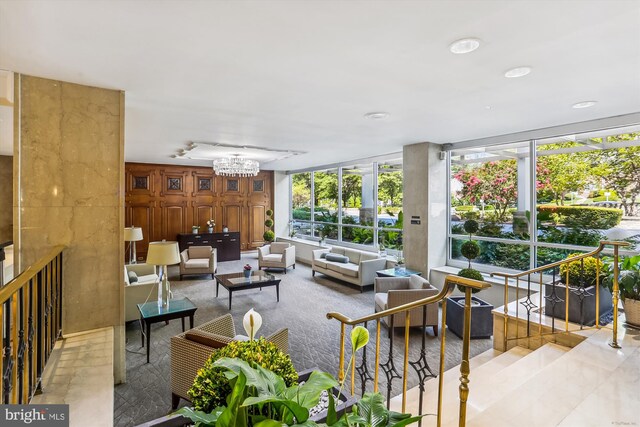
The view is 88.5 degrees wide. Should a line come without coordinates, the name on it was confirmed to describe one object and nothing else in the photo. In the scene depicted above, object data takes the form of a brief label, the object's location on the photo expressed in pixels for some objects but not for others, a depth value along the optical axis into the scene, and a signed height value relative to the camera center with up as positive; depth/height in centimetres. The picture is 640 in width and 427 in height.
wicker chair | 263 -122
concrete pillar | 578 +11
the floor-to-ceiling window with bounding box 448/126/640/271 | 415 +23
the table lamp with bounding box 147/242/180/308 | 401 -52
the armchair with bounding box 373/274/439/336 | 404 -109
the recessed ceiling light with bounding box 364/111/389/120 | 394 +119
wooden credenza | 902 -82
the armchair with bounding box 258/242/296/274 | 791 -107
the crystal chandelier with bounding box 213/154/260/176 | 644 +93
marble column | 273 +21
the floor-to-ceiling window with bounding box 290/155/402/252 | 728 +23
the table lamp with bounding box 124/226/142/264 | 667 -45
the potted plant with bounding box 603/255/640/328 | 324 -74
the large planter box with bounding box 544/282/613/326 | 349 -102
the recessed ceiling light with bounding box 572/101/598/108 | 343 +114
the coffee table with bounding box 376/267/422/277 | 559 -106
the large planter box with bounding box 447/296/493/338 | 414 -137
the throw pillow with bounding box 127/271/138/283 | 514 -101
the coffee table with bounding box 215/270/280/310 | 546 -118
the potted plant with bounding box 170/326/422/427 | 102 -63
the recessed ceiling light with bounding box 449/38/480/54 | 214 +111
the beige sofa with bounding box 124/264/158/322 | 444 -114
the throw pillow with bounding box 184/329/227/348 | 260 -101
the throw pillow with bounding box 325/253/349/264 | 717 -101
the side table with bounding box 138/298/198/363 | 371 -116
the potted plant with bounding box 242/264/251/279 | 580 -105
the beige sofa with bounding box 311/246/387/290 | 638 -112
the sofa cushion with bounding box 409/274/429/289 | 438 -99
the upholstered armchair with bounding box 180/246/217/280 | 720 -108
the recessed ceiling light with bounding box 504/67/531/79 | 259 +113
